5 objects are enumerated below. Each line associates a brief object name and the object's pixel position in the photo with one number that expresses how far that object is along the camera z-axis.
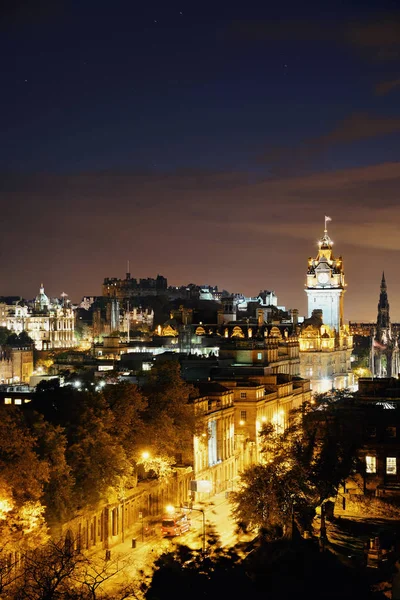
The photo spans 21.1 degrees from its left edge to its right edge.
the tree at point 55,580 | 45.00
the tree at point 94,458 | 61.69
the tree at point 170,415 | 73.25
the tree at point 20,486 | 53.56
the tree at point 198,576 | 54.19
